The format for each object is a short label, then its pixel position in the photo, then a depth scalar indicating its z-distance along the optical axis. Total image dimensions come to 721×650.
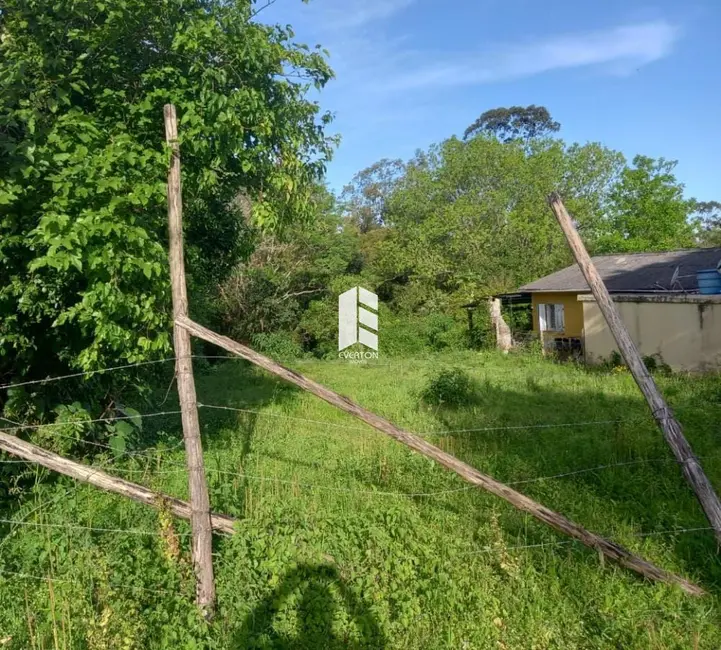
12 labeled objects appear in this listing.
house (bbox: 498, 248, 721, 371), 11.66
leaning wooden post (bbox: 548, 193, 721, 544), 3.08
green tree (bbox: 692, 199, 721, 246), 37.19
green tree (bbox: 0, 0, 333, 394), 3.96
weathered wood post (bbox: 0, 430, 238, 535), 3.14
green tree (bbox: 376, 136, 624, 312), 23.23
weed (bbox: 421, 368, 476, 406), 8.94
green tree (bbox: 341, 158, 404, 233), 34.03
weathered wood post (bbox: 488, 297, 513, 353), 18.27
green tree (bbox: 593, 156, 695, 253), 27.41
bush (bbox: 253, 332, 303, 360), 19.80
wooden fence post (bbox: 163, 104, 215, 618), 3.11
